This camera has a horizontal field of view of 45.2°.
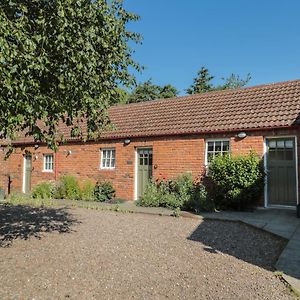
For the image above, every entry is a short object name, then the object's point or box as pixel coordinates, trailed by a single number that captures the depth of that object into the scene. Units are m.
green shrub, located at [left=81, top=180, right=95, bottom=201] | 16.20
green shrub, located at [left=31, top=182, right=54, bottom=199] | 17.12
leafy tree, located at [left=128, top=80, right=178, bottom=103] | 45.22
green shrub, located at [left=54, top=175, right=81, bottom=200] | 16.80
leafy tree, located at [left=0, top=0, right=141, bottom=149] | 4.82
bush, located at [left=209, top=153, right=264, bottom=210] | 11.92
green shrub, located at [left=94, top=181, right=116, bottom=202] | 15.98
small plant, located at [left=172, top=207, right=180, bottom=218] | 11.46
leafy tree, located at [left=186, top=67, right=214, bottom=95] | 49.18
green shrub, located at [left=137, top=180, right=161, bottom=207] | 13.73
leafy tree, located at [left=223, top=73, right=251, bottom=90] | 50.82
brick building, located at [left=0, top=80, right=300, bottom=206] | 12.40
